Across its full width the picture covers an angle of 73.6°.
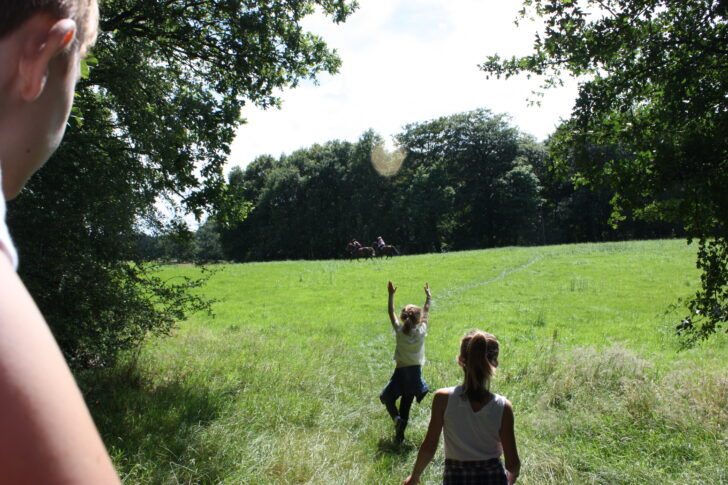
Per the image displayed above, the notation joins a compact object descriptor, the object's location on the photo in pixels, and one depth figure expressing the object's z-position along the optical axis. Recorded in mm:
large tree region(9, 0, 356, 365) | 6535
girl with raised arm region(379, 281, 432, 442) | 7035
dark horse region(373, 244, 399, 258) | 40688
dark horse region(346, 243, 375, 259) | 39512
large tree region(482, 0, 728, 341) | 5016
